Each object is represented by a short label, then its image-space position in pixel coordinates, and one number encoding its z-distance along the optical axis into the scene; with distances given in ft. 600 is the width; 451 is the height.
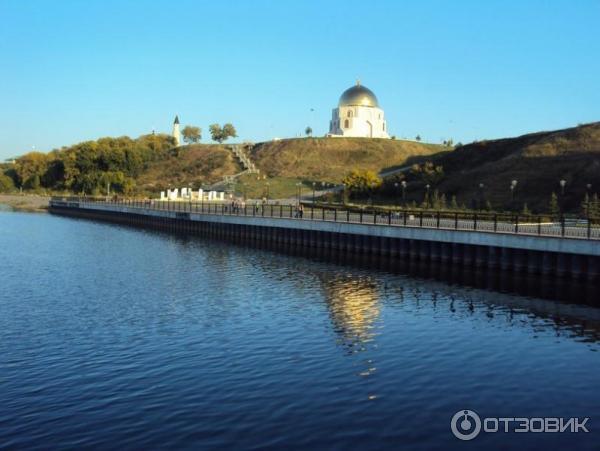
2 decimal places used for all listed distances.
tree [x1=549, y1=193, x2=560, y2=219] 245.30
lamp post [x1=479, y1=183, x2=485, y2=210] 295.79
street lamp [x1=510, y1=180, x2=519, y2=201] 297.82
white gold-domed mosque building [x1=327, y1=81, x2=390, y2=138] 639.76
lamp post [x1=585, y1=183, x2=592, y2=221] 221.05
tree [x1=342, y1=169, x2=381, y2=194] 375.29
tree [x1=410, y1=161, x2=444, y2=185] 383.96
